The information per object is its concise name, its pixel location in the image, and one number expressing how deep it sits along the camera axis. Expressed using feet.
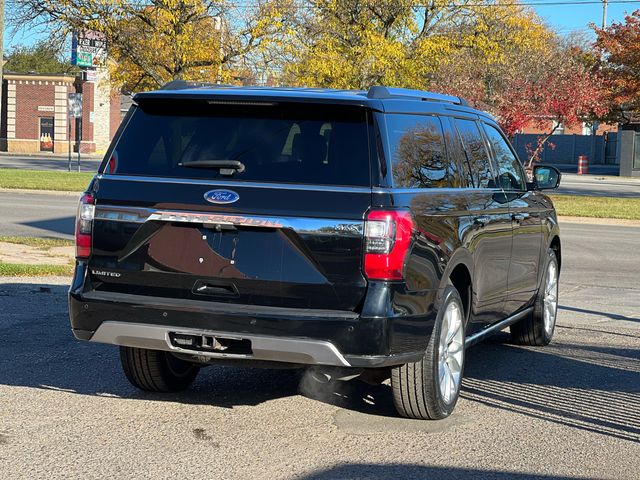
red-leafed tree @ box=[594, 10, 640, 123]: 146.51
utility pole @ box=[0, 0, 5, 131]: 60.18
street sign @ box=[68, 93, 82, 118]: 144.97
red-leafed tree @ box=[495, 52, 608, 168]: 100.07
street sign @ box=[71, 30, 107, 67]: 91.81
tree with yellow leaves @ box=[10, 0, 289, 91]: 90.89
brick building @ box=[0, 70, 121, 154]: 215.92
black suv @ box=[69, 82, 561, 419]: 17.83
